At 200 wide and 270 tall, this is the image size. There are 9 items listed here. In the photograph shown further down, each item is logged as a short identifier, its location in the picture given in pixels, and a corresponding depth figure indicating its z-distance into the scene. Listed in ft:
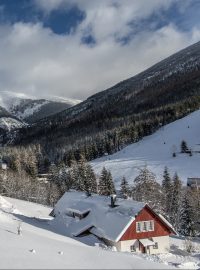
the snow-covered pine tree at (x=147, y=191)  261.24
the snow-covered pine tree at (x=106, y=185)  302.19
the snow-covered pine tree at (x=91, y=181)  332.10
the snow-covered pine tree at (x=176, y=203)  245.45
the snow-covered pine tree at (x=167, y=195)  261.44
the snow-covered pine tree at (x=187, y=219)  232.94
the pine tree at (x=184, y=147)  550.57
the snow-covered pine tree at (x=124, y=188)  297.90
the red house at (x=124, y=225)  157.48
